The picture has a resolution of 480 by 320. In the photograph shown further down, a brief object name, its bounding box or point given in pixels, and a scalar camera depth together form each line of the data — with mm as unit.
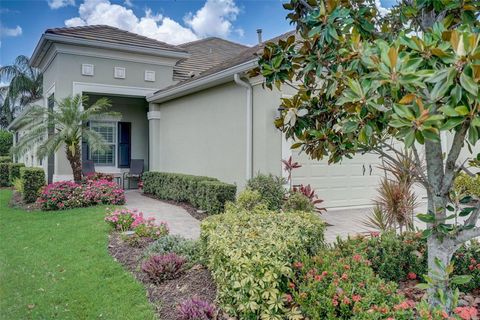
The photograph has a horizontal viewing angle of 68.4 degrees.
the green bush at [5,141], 27219
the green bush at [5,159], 19566
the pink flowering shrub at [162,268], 4262
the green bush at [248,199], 6902
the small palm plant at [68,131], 10398
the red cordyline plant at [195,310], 3234
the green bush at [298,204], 6986
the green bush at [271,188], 7453
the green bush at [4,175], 17172
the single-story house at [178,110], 8352
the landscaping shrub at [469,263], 3488
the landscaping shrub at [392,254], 3676
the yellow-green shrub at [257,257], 3150
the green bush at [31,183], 10750
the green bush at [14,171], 15836
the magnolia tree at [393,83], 1943
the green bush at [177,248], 4891
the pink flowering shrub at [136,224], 6062
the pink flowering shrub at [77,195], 9602
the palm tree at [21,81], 26297
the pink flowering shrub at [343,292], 2586
